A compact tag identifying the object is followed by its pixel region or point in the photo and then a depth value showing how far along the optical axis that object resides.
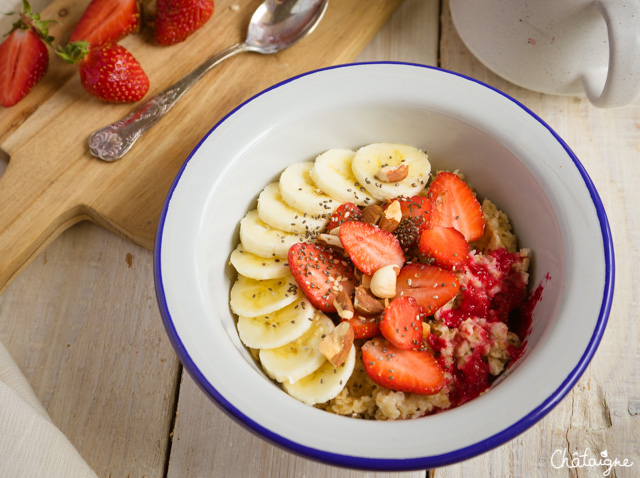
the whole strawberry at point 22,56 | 0.43
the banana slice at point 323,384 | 0.34
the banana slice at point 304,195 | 0.38
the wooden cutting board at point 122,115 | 0.41
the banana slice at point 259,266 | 0.36
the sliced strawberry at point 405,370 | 0.34
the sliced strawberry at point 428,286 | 0.36
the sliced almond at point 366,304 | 0.35
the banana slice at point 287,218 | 0.37
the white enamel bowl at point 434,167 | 0.32
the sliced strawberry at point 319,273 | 0.35
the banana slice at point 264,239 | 0.37
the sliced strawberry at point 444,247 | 0.36
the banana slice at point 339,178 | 0.38
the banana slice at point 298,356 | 0.35
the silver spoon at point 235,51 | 0.42
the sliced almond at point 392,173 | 0.38
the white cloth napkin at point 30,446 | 0.35
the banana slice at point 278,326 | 0.35
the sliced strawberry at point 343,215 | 0.37
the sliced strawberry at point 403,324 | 0.35
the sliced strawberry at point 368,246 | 0.36
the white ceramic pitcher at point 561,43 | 0.38
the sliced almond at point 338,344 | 0.34
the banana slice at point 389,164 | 0.38
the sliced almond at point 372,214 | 0.37
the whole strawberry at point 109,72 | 0.42
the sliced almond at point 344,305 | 0.35
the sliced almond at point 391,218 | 0.37
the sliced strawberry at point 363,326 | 0.35
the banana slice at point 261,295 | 0.36
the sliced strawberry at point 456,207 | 0.38
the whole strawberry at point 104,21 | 0.44
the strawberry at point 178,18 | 0.44
